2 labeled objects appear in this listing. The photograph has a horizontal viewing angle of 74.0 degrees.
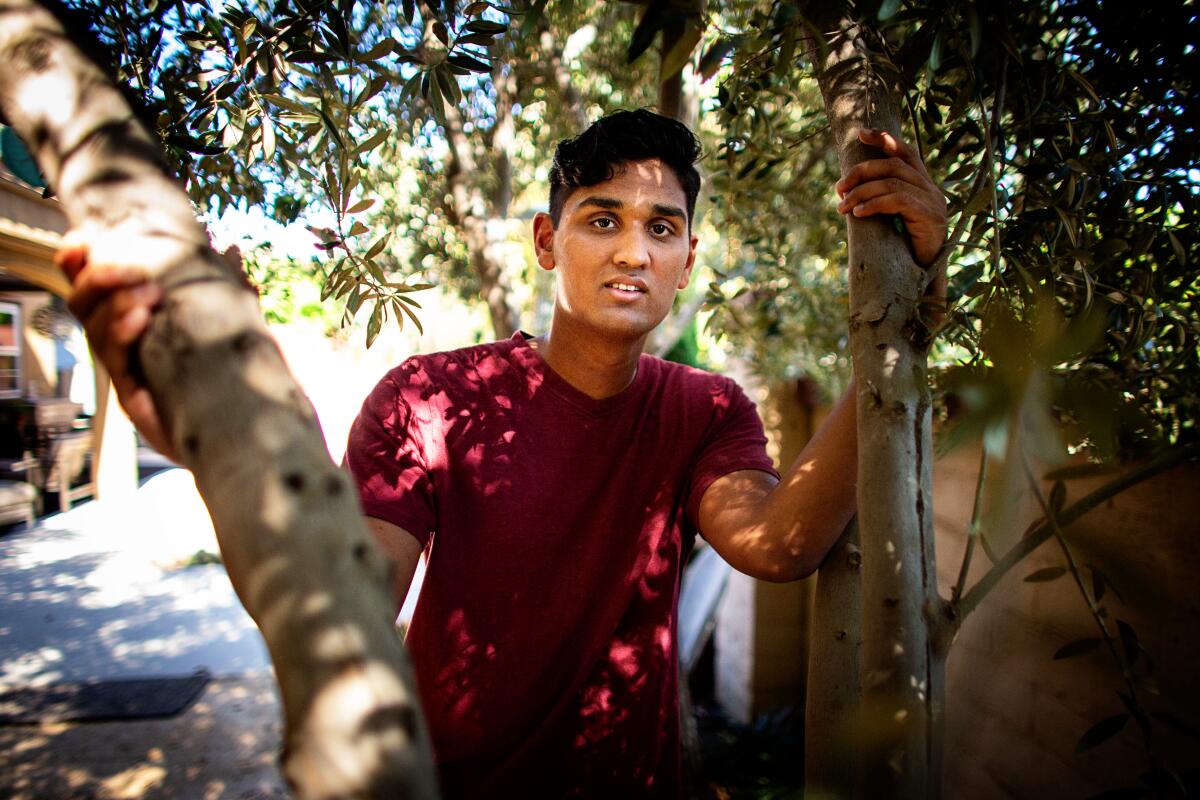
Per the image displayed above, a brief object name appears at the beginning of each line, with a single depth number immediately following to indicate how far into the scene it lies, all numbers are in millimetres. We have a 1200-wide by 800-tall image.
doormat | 1802
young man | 762
